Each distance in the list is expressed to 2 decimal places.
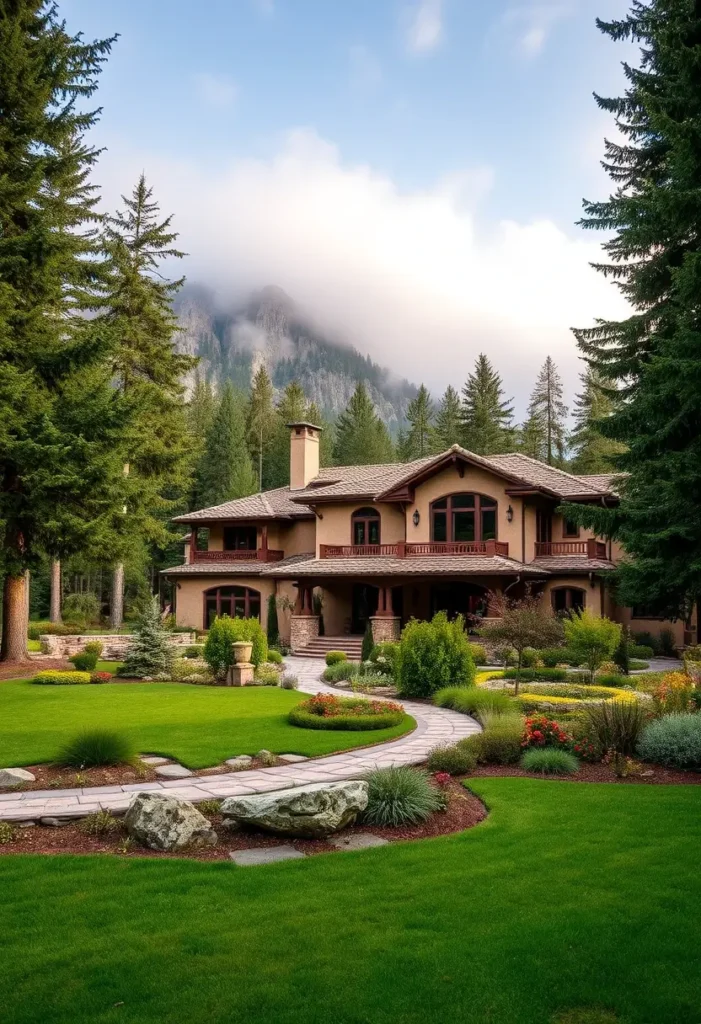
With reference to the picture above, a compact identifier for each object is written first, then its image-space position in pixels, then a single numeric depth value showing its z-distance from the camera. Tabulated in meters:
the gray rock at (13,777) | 9.11
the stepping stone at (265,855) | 6.71
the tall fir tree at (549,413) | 58.78
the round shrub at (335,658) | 24.44
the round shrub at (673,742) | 10.32
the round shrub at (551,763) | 10.21
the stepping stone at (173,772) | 9.77
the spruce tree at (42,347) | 18.94
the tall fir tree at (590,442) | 47.90
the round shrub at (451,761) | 10.16
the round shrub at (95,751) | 10.00
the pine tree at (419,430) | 62.66
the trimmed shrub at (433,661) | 17.34
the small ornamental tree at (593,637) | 18.42
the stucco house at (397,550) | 27.95
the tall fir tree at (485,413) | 52.62
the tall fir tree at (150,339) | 31.86
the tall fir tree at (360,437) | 62.28
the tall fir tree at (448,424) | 56.32
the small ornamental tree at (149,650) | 21.17
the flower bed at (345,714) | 13.23
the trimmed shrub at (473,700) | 14.18
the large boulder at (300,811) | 7.23
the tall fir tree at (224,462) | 52.78
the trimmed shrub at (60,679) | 19.20
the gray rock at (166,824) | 7.02
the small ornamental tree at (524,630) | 17.59
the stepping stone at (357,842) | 7.17
